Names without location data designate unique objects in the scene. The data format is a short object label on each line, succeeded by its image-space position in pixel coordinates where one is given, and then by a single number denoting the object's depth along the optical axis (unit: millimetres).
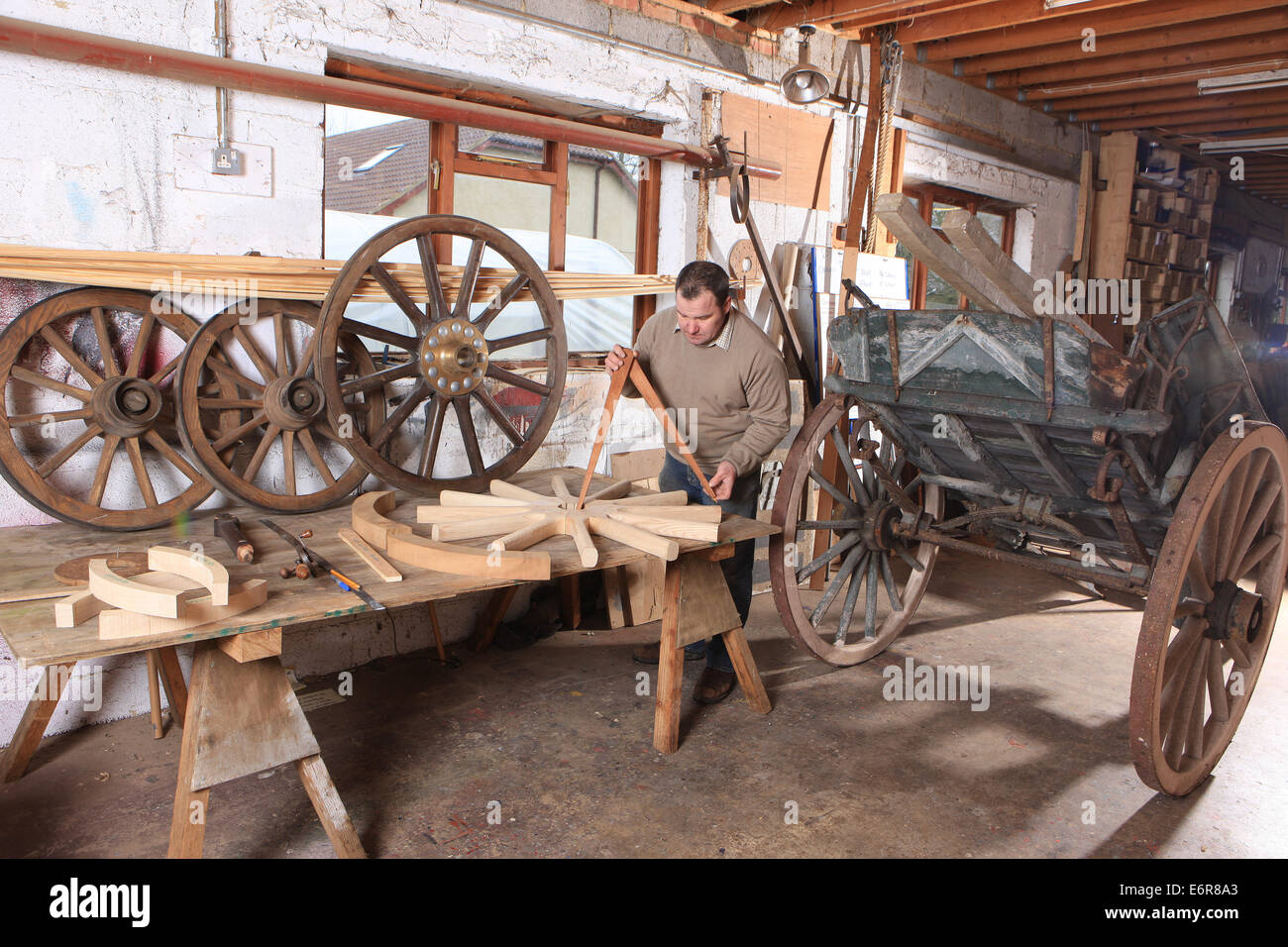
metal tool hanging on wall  4543
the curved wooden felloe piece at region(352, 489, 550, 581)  2484
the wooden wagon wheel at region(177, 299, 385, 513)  3092
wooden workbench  2014
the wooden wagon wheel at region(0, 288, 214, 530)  2854
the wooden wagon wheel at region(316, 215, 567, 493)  3238
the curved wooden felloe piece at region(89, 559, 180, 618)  1953
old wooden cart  2682
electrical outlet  3168
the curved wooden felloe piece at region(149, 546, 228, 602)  2066
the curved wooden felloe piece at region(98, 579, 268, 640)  1915
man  3381
